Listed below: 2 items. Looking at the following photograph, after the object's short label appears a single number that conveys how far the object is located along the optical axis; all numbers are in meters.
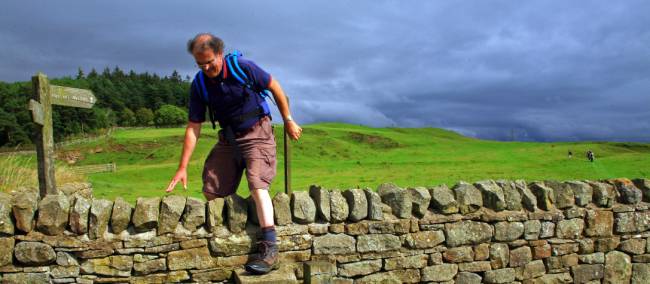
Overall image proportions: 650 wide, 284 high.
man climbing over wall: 4.38
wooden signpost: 6.28
